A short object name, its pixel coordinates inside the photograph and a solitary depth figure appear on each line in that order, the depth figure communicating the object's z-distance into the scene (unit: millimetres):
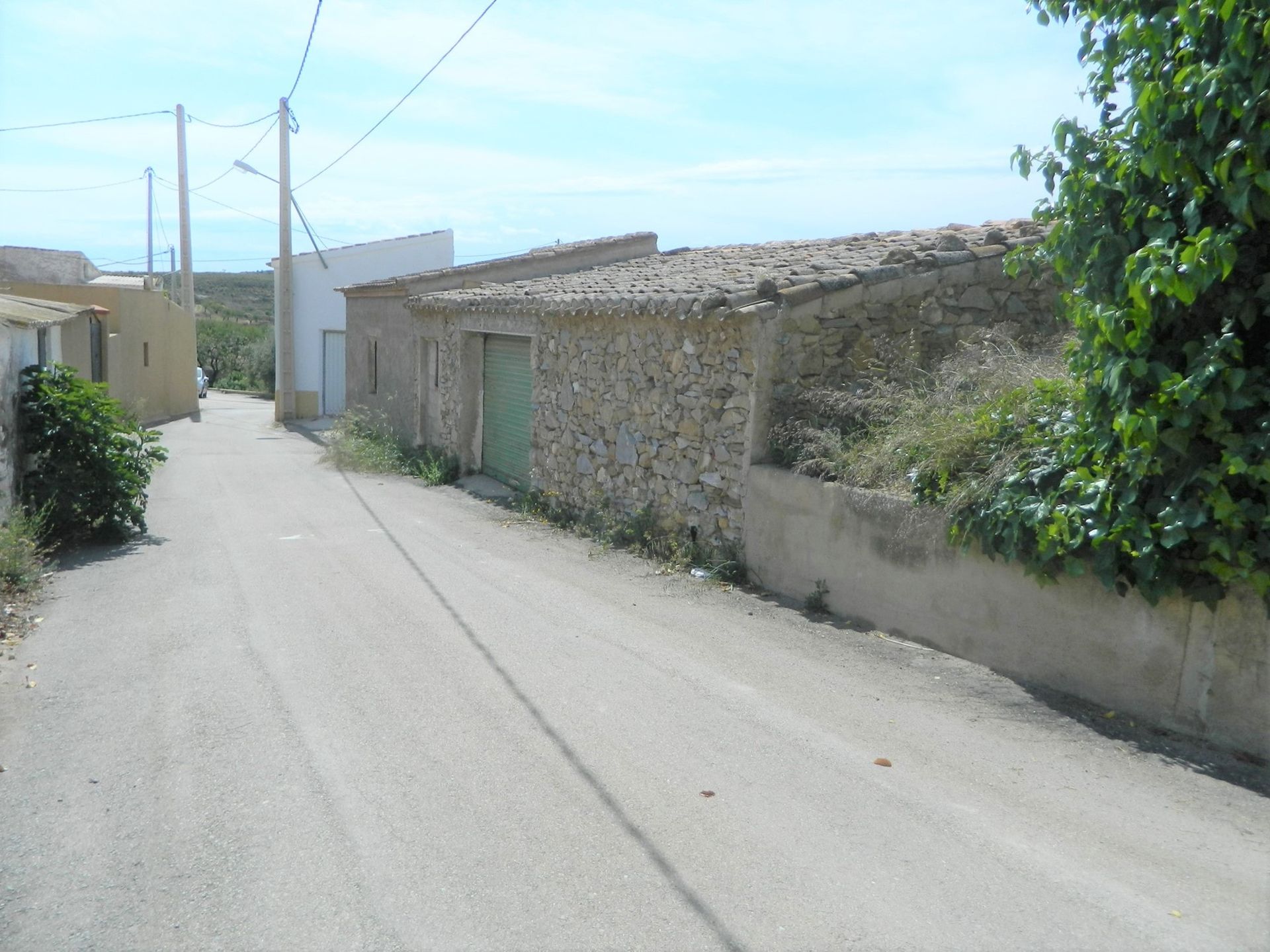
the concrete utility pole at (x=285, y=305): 26016
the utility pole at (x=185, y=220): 32062
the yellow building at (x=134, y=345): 23312
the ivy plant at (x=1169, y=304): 5000
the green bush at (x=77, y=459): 10398
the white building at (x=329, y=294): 29656
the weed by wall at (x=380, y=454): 16578
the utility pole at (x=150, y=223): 49406
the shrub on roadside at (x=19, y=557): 8445
